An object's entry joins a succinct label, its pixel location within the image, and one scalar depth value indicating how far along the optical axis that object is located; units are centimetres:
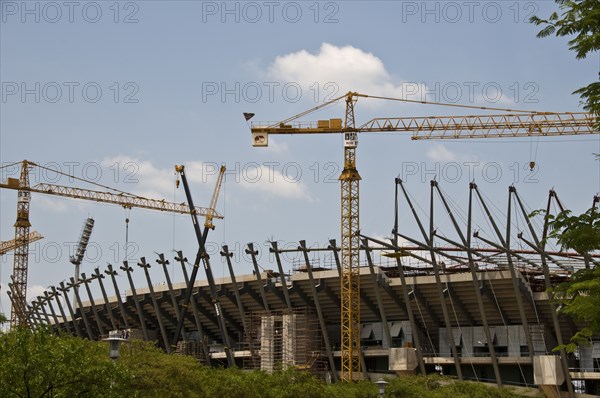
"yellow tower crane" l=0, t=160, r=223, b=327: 15438
